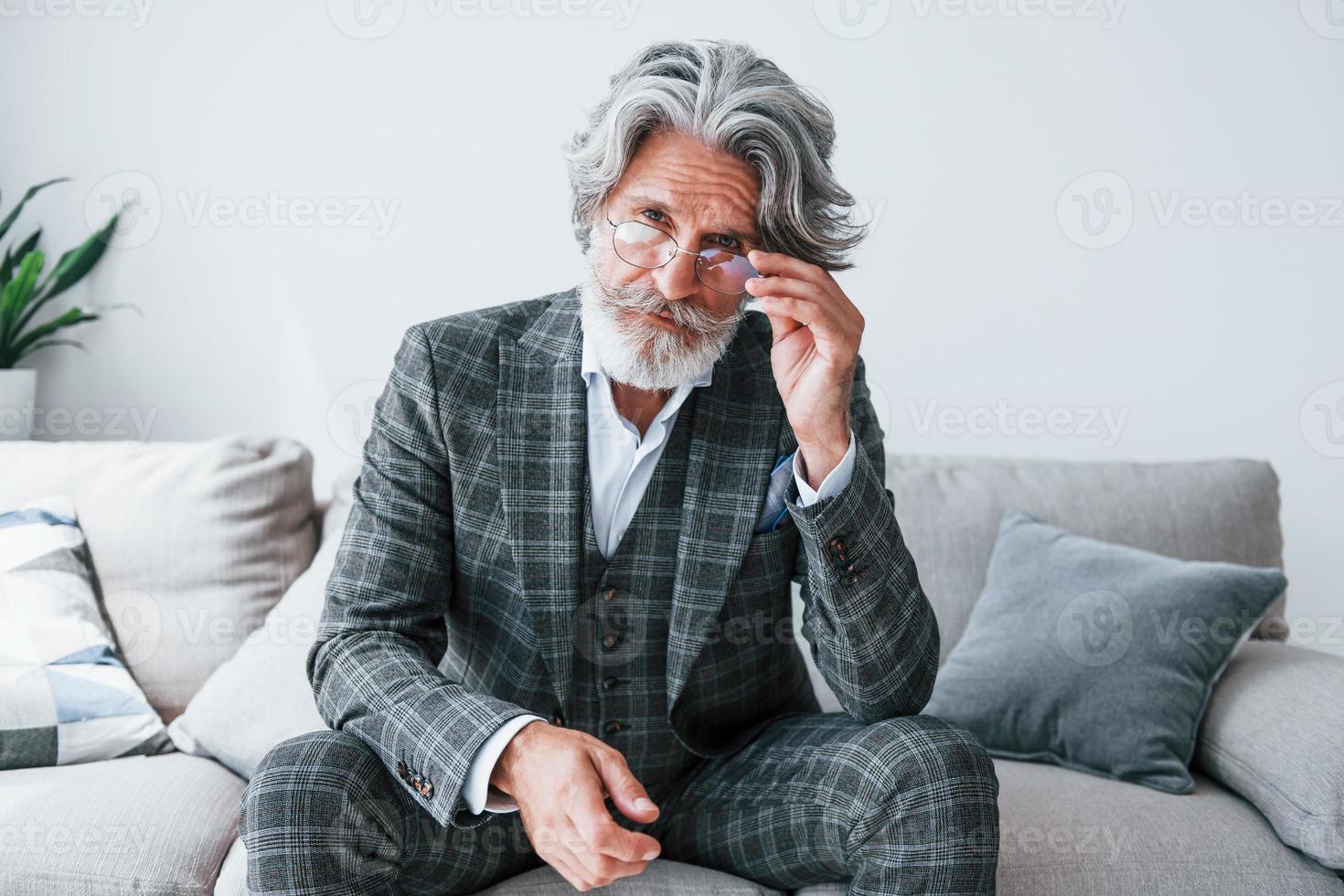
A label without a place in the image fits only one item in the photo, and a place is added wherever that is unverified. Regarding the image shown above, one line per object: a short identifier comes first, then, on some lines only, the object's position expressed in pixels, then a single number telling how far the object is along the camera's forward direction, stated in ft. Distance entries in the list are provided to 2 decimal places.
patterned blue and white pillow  5.67
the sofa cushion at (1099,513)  6.72
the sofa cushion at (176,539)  6.40
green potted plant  7.78
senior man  4.00
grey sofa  4.84
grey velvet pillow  5.65
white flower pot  7.72
